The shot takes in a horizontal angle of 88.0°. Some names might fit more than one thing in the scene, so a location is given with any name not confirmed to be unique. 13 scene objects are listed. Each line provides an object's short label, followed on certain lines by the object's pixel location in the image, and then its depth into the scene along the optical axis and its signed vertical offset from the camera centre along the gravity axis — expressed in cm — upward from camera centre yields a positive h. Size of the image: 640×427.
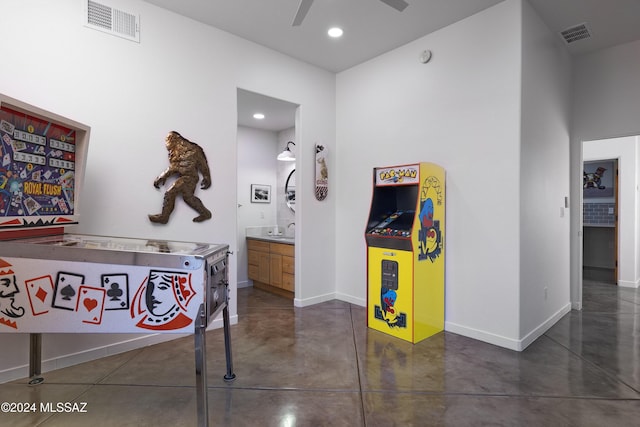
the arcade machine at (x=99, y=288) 167 -38
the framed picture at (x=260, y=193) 549 +35
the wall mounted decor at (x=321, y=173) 431 +55
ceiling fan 232 +148
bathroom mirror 557 +41
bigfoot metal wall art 305 +38
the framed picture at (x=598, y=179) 671 +73
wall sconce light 484 +85
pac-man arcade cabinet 304 -40
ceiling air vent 339 +192
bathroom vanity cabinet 456 -75
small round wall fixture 353 +170
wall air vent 267 +161
